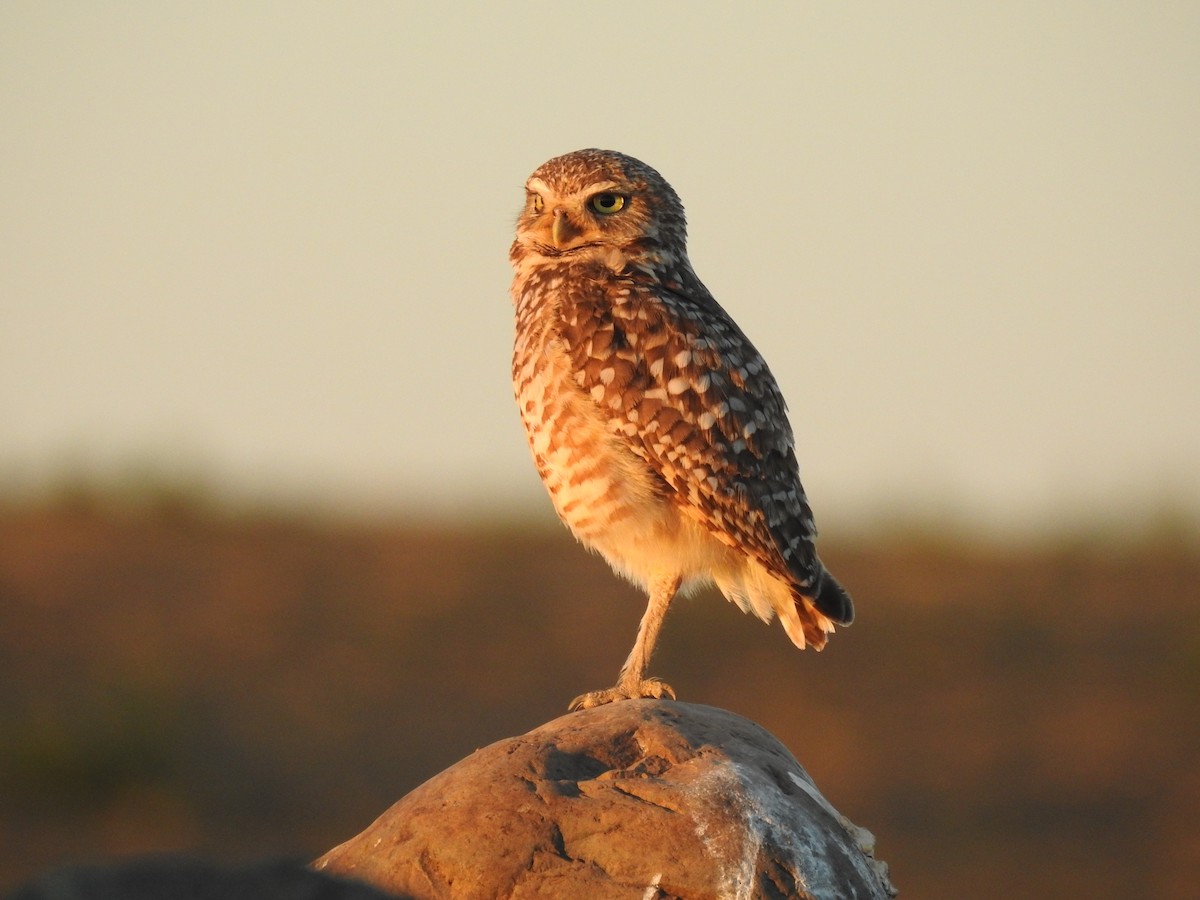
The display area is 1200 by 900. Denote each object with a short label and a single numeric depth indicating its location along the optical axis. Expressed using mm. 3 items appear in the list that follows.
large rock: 11047
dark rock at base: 11523
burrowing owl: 13508
